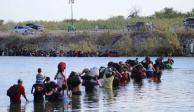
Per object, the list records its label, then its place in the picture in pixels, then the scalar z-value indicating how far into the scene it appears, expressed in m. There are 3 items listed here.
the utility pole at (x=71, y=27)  86.06
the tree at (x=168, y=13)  102.25
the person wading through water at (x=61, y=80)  23.26
